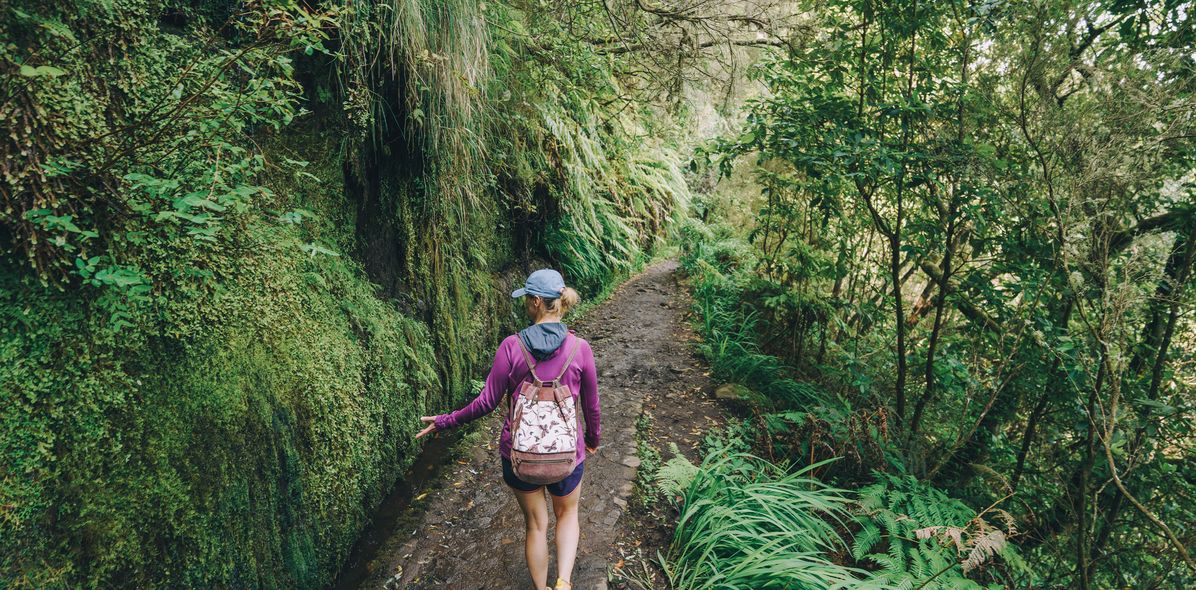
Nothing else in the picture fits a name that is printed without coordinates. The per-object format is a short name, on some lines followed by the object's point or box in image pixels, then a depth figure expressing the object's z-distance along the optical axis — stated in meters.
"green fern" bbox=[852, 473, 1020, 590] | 2.85
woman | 2.53
